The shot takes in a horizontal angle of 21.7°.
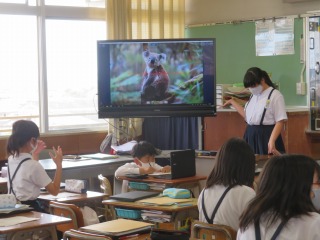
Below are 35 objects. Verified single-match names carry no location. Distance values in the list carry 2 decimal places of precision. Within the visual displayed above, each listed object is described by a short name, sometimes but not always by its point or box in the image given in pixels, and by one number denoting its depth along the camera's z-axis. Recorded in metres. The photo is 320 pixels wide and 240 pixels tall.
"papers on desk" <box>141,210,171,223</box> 6.19
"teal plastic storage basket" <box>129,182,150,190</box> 7.71
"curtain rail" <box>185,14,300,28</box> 10.55
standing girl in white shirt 8.84
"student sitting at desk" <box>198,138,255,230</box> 5.09
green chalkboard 10.55
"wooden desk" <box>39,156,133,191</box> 8.40
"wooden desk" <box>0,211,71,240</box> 5.02
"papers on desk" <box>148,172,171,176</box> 7.86
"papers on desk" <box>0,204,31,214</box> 5.58
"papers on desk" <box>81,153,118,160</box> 9.30
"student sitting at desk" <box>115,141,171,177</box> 8.09
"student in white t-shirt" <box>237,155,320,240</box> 3.55
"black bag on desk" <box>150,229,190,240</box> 4.70
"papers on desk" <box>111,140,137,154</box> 10.01
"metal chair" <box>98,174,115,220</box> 7.27
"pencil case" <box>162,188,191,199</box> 6.35
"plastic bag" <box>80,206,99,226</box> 6.43
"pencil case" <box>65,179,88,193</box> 6.85
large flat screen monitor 10.00
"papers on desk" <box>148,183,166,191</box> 7.56
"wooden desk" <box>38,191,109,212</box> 6.57
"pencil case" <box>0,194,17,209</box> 5.70
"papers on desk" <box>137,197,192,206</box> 6.15
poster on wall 10.58
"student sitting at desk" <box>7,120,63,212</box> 6.39
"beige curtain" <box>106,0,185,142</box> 11.34
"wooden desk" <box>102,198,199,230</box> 6.01
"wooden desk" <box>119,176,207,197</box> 7.50
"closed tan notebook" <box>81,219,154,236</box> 4.73
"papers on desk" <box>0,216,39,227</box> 5.18
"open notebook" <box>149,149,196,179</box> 7.62
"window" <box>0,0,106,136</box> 10.55
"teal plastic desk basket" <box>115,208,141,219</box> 6.38
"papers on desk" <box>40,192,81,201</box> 6.67
